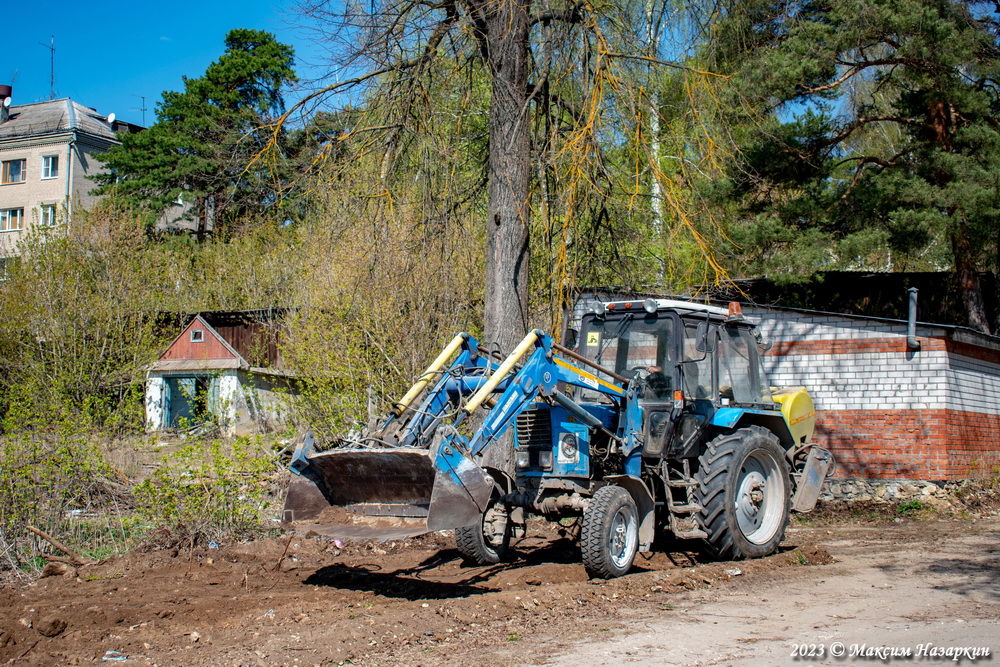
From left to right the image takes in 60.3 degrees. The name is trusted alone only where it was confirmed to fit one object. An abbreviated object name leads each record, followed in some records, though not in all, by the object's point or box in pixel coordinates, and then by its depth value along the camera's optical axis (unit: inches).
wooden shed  940.0
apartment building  1727.4
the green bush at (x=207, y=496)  370.0
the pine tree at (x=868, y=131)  546.6
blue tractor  273.1
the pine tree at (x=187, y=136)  1262.3
